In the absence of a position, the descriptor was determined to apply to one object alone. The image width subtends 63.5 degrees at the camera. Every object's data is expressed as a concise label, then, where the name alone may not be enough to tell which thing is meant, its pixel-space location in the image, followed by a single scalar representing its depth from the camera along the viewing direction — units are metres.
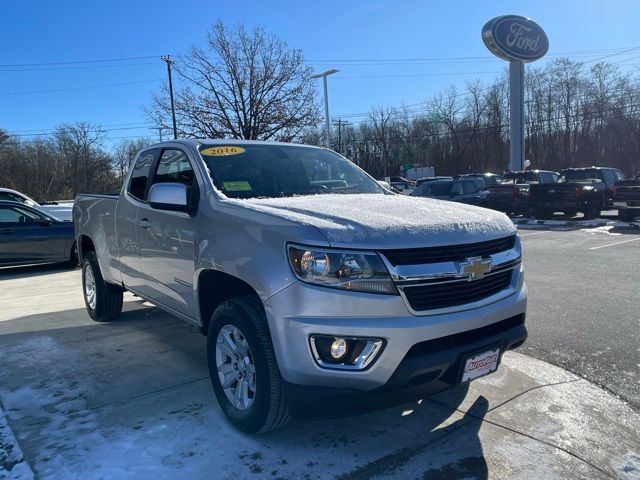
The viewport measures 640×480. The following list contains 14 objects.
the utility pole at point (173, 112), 25.40
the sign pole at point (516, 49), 26.67
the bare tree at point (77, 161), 52.78
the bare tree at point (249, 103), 24.55
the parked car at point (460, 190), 18.31
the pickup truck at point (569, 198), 17.80
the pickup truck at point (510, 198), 19.50
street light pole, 27.88
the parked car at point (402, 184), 42.05
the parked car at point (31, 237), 10.48
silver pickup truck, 2.65
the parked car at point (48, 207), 14.50
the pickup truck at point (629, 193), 16.86
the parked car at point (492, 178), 24.73
